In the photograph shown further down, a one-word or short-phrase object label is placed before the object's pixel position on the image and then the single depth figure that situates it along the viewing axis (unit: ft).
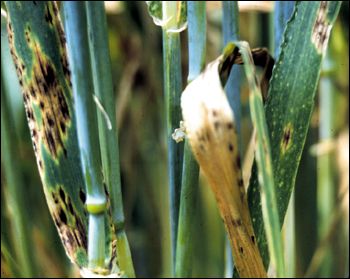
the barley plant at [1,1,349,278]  0.70
